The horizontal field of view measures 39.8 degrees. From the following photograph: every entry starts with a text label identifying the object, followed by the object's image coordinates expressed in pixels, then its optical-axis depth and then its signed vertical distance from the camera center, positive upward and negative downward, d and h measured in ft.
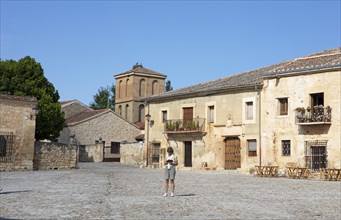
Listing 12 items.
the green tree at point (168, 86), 250.64 +38.04
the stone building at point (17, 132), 84.43 +4.17
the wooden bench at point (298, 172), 80.69 -2.07
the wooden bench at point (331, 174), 75.36 -2.09
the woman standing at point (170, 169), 42.09 -1.02
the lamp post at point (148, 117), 116.26 +9.87
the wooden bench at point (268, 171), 83.61 -2.02
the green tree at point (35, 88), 118.42 +16.73
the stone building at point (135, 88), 197.16 +29.18
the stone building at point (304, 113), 82.38 +8.51
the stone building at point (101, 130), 151.84 +8.62
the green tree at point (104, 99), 260.21 +31.76
